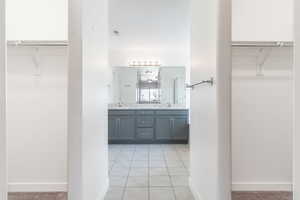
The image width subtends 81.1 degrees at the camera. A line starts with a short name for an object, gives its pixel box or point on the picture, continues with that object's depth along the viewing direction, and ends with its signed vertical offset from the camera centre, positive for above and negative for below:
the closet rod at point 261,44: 1.45 +0.47
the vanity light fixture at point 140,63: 4.18 +0.87
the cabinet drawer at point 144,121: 3.88 -0.48
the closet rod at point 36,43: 1.49 +0.49
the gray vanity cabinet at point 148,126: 3.85 -0.59
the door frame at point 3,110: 0.56 -0.04
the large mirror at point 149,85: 4.11 +0.34
